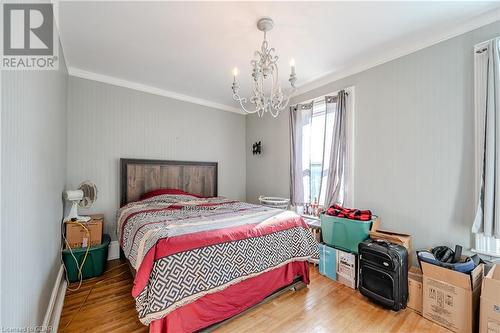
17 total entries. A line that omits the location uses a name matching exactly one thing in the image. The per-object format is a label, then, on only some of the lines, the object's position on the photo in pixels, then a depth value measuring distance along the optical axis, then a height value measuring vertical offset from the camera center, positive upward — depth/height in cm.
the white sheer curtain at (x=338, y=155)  298 +14
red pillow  339 -45
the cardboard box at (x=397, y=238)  222 -75
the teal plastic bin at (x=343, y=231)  245 -78
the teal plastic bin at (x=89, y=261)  249 -115
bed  152 -78
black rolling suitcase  201 -103
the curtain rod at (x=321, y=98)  312 +103
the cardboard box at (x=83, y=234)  255 -83
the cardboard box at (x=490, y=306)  156 -101
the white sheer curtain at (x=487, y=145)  181 +18
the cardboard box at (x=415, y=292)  204 -118
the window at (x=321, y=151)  297 +22
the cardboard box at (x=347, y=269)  245 -118
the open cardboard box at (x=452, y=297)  172 -107
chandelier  188 +86
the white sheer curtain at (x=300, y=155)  358 +16
